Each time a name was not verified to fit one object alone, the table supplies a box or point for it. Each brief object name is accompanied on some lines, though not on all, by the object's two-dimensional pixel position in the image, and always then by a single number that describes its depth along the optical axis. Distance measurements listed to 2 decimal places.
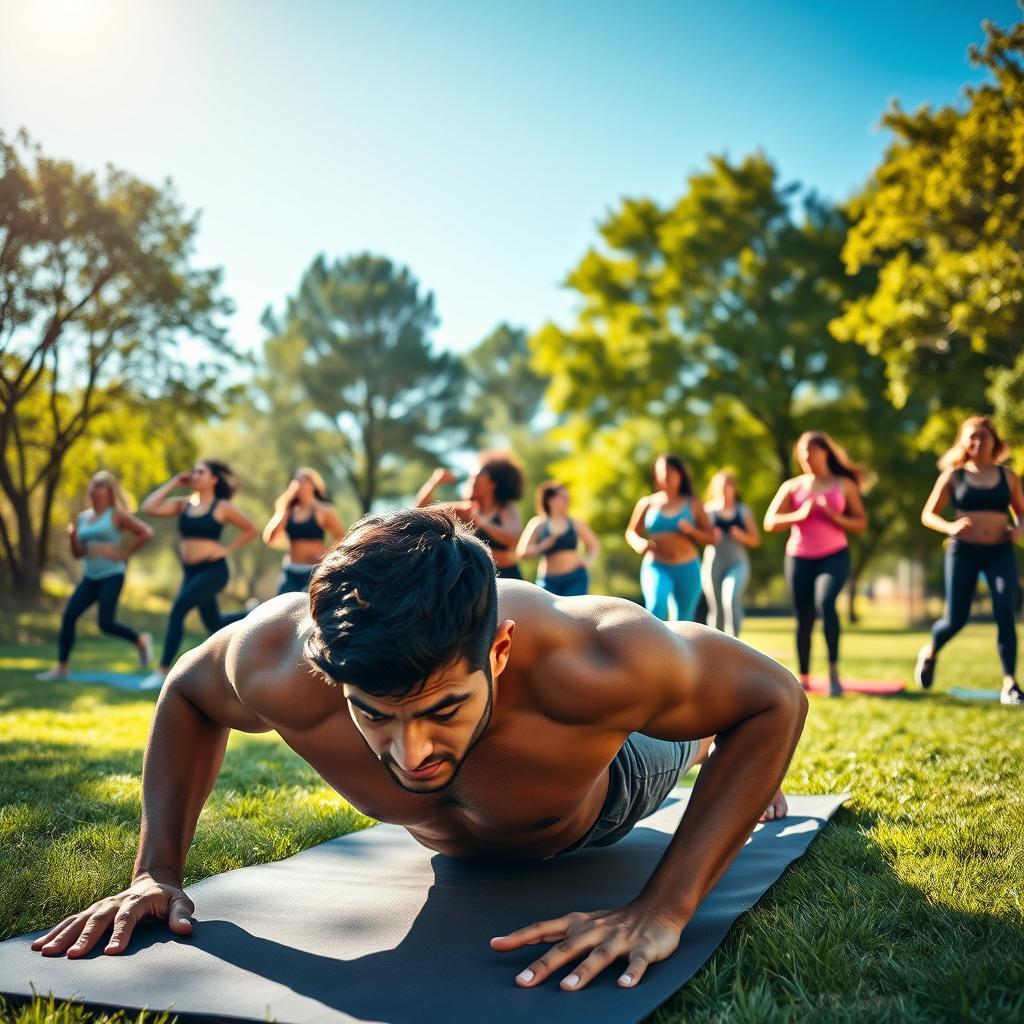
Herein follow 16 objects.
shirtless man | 1.79
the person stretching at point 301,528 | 8.41
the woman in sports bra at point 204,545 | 8.18
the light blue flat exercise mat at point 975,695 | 7.20
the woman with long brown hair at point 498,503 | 7.64
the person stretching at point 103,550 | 9.00
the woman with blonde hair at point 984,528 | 6.88
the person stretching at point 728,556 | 9.00
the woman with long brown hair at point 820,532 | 7.48
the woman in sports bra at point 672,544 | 7.93
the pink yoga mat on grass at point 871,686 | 7.88
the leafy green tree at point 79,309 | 18.84
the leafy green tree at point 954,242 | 16.17
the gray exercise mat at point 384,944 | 1.86
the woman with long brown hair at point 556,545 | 8.77
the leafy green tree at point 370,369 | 33.94
